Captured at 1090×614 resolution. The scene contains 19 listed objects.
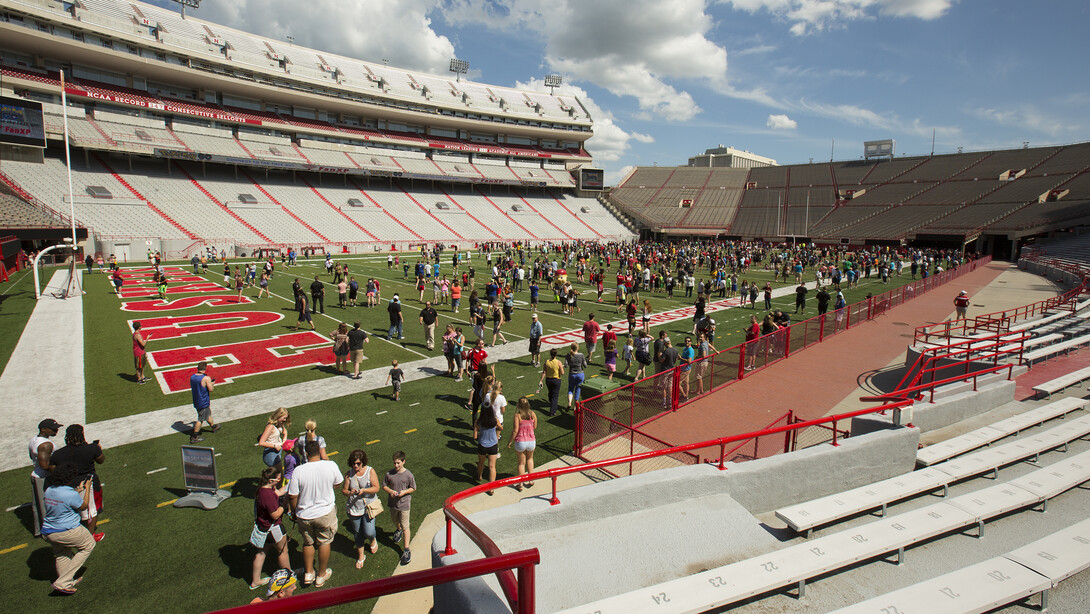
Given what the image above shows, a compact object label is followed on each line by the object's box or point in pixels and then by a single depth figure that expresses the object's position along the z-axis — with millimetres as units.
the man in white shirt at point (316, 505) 5766
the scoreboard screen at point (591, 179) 80062
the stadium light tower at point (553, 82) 95062
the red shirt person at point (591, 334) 14656
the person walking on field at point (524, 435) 7855
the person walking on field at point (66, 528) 5711
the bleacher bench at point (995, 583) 3959
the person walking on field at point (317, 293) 19844
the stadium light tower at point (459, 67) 86188
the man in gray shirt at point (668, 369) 11047
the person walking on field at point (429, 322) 15844
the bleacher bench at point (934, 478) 5375
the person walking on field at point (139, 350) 12359
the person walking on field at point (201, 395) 9344
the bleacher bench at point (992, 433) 6949
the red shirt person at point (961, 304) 18875
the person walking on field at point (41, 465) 6320
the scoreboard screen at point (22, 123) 34406
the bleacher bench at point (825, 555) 3939
